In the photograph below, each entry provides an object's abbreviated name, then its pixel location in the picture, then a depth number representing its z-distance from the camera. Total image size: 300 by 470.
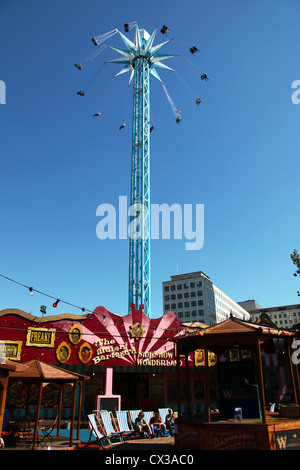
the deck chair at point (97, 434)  12.16
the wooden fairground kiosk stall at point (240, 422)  8.68
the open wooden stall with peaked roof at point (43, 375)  11.59
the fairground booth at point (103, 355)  20.03
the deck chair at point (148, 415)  15.32
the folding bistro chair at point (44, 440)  12.10
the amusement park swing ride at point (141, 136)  34.00
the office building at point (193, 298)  97.56
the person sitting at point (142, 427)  13.12
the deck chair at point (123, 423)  14.24
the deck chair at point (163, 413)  16.44
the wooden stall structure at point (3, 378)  8.60
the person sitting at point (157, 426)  13.87
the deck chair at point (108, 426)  13.04
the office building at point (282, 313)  124.77
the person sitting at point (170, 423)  14.31
